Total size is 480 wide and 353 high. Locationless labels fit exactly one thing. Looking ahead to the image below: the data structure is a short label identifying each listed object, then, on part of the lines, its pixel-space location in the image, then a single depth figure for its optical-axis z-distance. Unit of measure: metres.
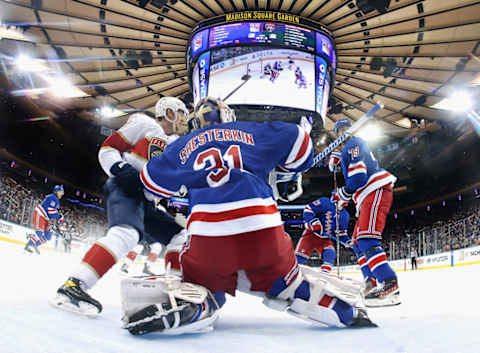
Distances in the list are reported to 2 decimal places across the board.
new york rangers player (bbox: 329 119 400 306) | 3.04
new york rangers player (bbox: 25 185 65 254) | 7.55
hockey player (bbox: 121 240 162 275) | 5.82
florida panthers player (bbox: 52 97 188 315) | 1.85
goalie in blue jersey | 1.56
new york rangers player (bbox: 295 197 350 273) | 5.31
